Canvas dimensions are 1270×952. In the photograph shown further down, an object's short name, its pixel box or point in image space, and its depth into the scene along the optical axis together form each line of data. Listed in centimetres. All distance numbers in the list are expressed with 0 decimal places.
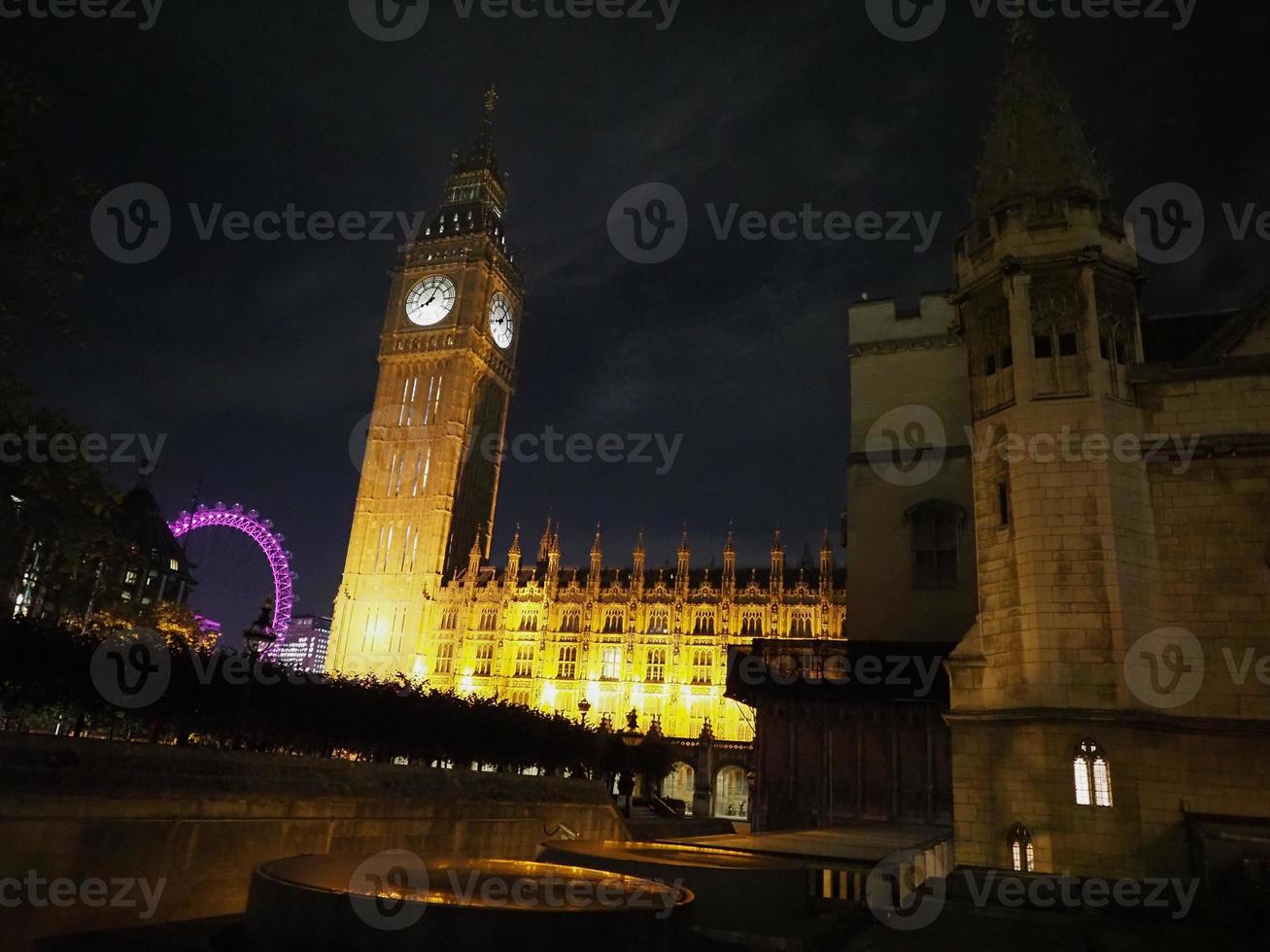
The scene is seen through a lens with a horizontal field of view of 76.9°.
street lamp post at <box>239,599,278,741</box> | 1678
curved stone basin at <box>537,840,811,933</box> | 897
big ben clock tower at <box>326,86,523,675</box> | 7944
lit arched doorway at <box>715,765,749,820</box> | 5983
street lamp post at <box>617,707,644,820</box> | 2636
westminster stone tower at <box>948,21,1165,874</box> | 1346
